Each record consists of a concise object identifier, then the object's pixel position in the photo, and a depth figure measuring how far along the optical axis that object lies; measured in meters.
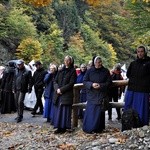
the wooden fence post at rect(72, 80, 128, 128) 7.18
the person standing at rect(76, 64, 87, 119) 8.33
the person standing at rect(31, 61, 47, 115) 9.48
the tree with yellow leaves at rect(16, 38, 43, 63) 18.69
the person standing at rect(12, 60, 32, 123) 8.68
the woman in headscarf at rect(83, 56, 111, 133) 6.52
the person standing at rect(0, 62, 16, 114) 10.22
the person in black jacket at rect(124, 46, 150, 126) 6.18
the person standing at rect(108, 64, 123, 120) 8.30
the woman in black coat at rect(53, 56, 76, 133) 6.81
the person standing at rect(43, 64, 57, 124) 8.67
